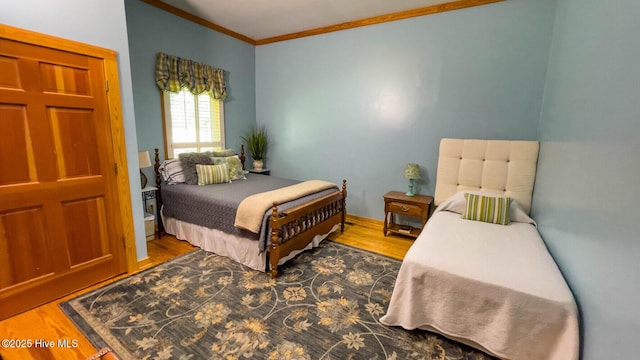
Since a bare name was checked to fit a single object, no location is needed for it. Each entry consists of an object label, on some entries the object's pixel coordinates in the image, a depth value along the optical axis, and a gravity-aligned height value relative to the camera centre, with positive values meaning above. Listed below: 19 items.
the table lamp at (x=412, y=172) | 3.45 -0.42
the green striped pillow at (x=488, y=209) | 2.59 -0.67
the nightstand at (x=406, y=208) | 3.32 -0.85
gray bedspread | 2.73 -0.72
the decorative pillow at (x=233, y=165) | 3.77 -0.41
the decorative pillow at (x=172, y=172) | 3.45 -0.47
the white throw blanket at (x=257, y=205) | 2.51 -0.65
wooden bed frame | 2.49 -0.92
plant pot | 4.75 -0.49
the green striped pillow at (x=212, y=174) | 3.42 -0.49
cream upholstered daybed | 1.47 -0.89
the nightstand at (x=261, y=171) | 4.72 -0.61
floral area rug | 1.72 -1.33
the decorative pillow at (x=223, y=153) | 3.96 -0.25
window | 3.65 +0.18
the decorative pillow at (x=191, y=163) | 3.44 -0.36
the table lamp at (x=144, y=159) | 3.04 -0.28
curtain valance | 3.39 +0.80
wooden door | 1.86 -0.33
